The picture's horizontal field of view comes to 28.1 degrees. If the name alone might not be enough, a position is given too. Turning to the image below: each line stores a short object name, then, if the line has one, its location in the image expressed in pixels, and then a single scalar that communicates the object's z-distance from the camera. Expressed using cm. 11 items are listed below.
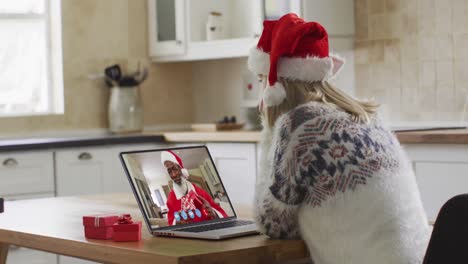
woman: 223
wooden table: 214
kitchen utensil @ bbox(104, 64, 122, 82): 583
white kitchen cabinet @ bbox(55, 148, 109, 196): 509
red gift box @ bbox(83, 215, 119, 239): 240
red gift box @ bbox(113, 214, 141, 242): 235
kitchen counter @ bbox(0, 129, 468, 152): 423
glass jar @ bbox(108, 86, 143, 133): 582
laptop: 252
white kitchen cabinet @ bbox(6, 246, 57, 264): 481
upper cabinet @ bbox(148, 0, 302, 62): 563
